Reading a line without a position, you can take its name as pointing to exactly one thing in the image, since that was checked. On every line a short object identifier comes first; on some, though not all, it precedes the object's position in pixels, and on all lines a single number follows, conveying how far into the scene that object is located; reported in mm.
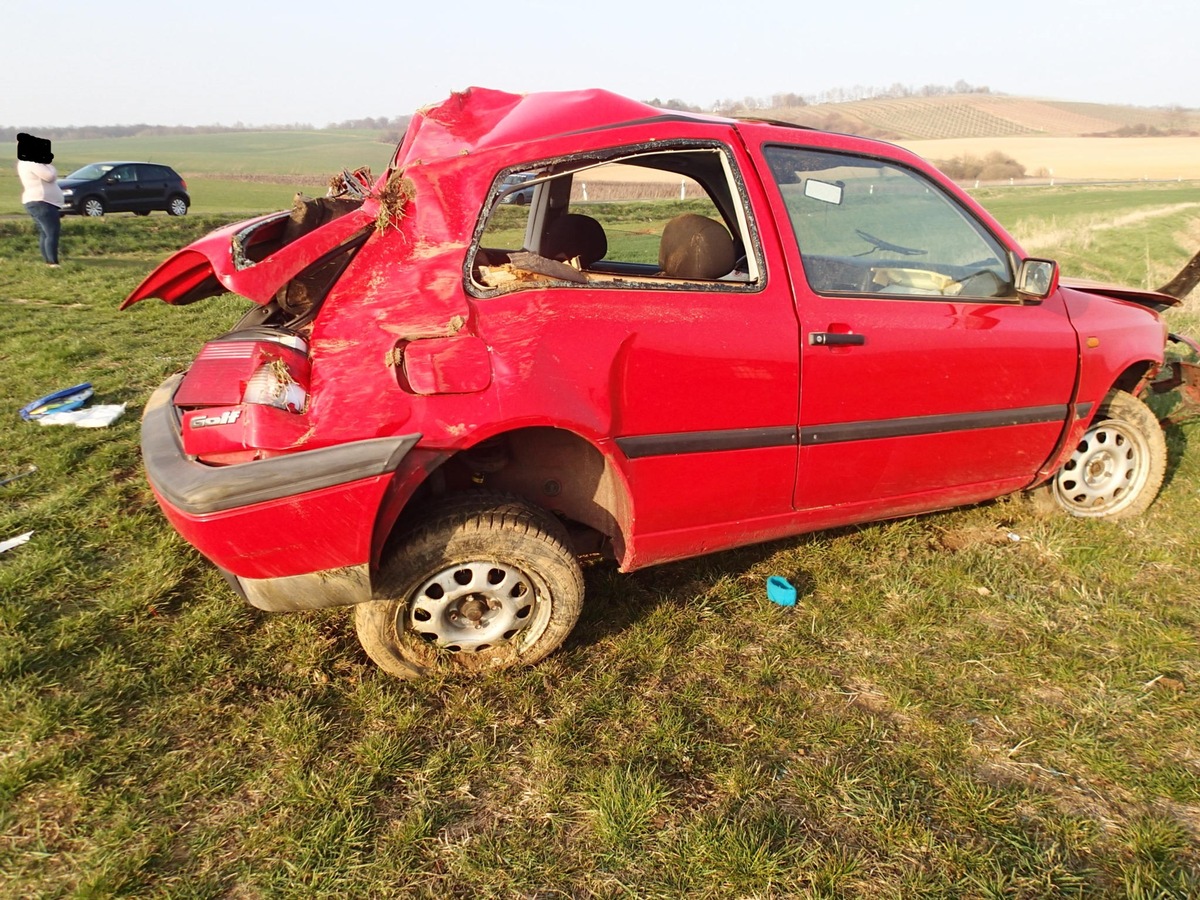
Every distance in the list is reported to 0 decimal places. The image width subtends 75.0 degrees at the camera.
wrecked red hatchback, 2465
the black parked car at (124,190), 20797
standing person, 10602
